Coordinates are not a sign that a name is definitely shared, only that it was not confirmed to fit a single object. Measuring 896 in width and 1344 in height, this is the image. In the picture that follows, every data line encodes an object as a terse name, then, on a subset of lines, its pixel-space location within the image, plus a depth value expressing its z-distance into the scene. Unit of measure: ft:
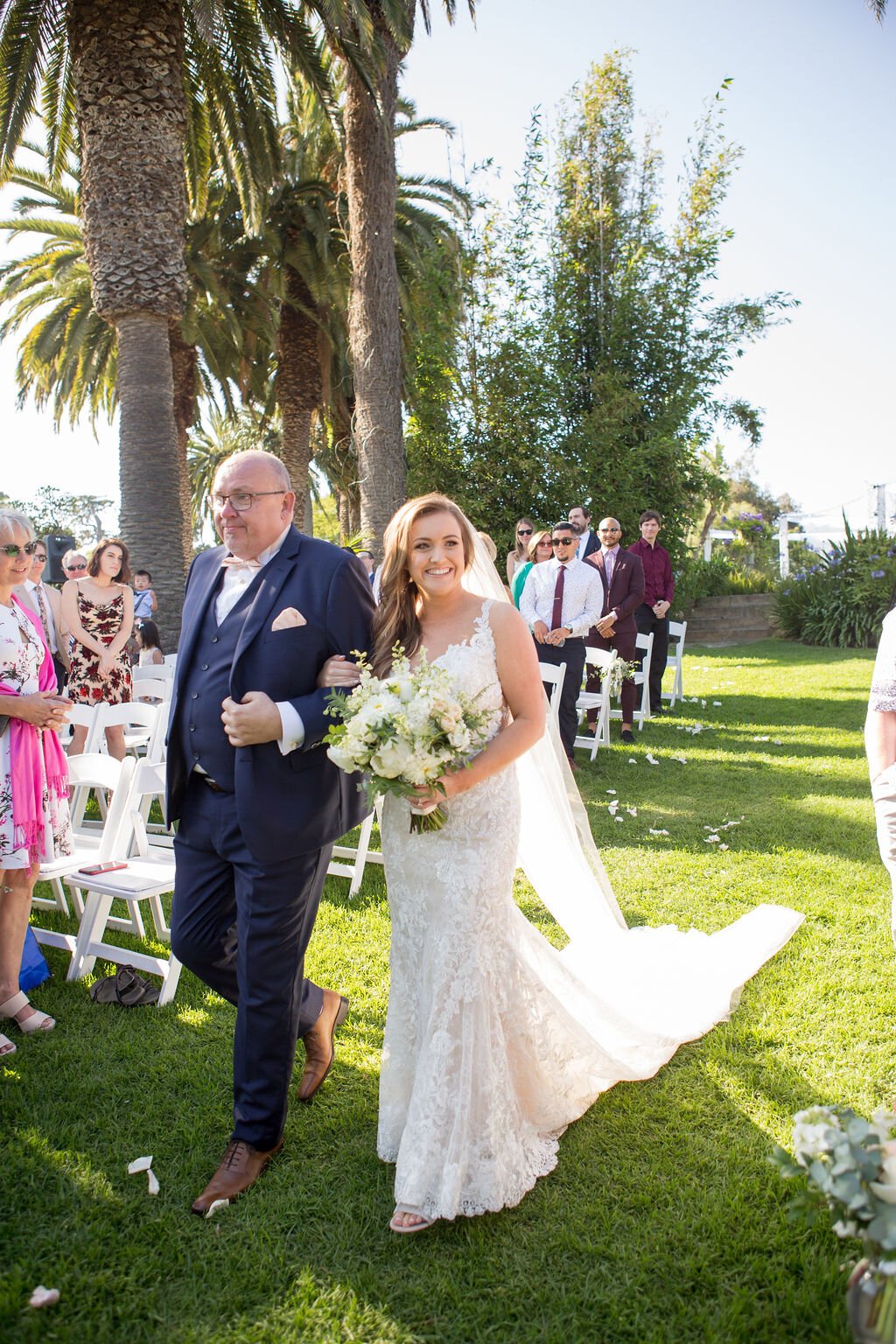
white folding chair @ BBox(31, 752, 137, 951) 15.38
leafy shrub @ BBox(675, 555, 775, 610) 76.64
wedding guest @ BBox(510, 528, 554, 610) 33.09
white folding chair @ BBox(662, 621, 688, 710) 42.91
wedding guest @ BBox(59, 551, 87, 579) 32.78
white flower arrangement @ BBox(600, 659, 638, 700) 31.07
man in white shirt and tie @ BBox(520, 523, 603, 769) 29.37
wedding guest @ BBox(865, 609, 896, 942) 9.98
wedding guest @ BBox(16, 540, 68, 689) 25.46
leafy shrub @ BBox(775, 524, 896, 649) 64.44
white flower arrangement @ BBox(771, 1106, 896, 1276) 5.36
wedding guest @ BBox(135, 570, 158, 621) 36.40
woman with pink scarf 13.28
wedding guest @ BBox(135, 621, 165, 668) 34.17
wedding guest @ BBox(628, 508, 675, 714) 37.88
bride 9.36
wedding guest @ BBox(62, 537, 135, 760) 26.58
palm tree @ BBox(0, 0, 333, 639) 33.73
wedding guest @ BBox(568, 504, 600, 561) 37.42
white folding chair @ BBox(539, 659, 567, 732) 25.67
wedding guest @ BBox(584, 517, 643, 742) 34.83
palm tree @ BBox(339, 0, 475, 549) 35.60
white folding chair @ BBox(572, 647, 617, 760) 30.81
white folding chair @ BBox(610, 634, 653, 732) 36.79
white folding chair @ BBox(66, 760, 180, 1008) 14.58
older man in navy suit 9.75
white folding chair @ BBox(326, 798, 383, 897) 18.99
